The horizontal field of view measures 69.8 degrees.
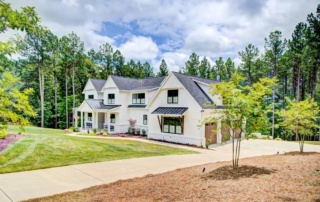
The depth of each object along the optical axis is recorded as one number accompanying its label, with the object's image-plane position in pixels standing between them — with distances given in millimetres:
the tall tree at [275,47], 36375
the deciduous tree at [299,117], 14773
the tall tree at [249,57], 42250
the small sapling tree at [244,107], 9164
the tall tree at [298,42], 33625
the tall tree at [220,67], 52019
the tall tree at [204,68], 52750
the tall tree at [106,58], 52719
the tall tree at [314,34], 29141
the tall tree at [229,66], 51125
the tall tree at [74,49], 41625
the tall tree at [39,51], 36094
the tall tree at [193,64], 52031
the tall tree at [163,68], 57562
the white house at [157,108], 22125
